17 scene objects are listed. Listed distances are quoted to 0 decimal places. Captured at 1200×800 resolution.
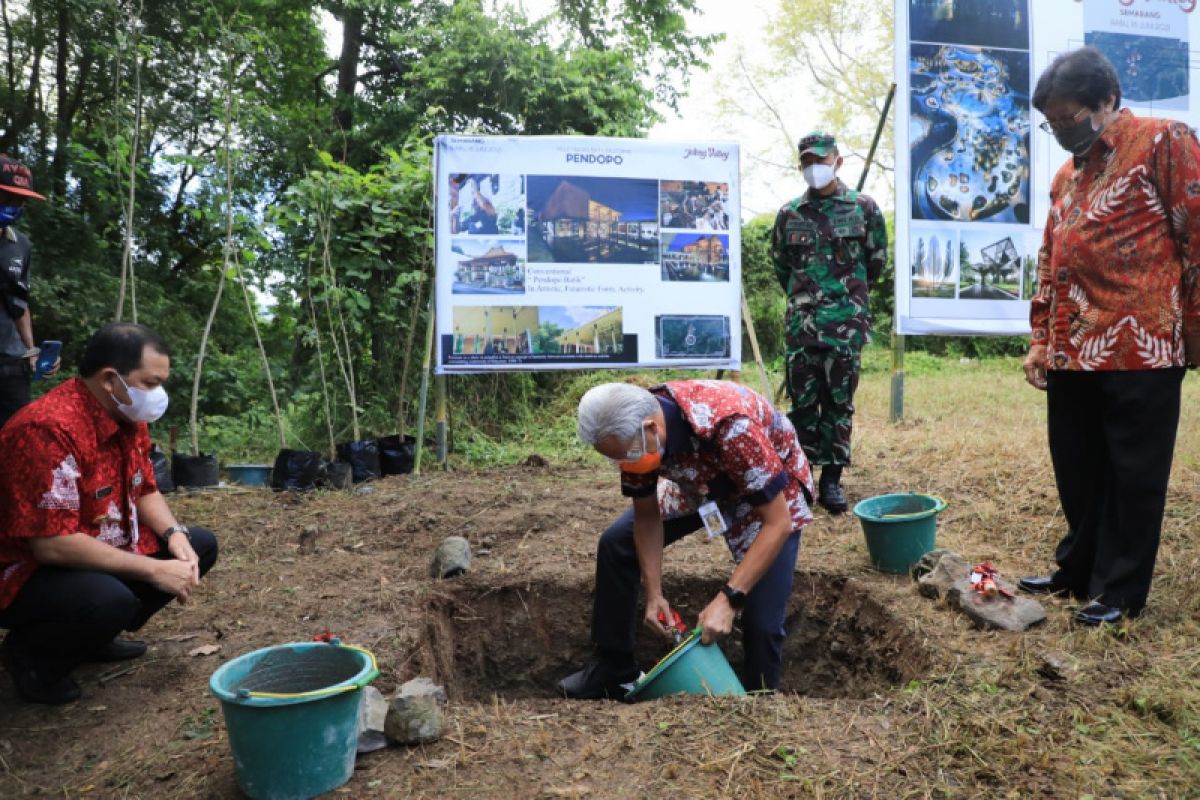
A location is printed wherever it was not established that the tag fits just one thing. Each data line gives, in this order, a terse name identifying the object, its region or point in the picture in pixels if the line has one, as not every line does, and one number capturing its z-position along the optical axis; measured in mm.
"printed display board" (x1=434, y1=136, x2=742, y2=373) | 5570
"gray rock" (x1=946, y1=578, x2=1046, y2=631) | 2740
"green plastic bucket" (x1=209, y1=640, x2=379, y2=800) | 1801
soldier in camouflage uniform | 4293
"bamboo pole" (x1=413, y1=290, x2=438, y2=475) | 5559
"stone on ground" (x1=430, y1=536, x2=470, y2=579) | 3555
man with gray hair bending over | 2322
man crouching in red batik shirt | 2264
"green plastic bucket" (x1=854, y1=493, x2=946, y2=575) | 3332
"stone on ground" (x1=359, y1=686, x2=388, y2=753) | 2094
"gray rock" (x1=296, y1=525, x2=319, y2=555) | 4074
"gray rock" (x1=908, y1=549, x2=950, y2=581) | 3217
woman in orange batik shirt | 2561
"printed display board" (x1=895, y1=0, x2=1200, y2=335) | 5883
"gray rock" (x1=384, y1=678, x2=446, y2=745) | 2096
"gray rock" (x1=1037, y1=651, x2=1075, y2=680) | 2382
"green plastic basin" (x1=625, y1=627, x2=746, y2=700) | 2408
